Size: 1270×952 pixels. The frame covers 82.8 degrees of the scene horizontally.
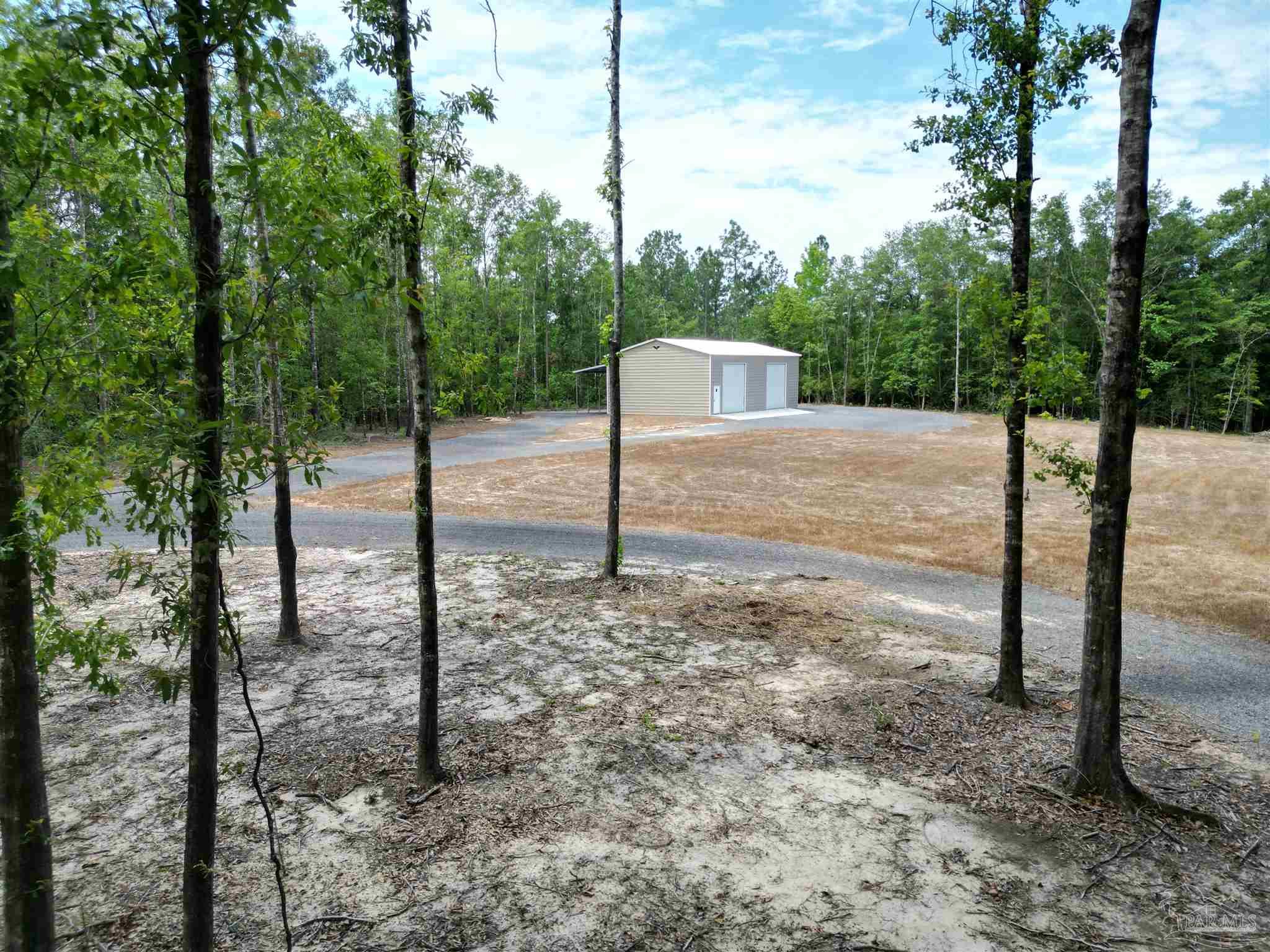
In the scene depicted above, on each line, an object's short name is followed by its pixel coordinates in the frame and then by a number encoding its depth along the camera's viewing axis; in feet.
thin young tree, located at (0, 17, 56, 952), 8.22
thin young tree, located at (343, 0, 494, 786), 13.89
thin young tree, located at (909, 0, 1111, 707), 17.85
